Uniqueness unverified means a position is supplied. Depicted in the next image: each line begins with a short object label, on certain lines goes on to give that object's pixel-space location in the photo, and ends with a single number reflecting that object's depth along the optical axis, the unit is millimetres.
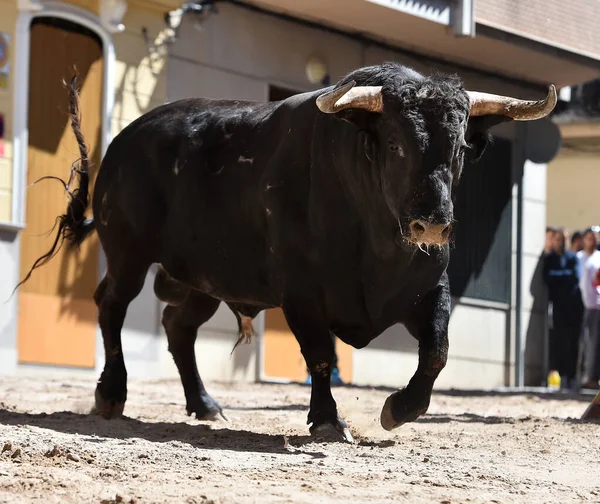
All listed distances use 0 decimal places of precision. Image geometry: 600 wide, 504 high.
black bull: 6516
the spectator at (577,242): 15336
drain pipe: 17922
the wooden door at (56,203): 12891
